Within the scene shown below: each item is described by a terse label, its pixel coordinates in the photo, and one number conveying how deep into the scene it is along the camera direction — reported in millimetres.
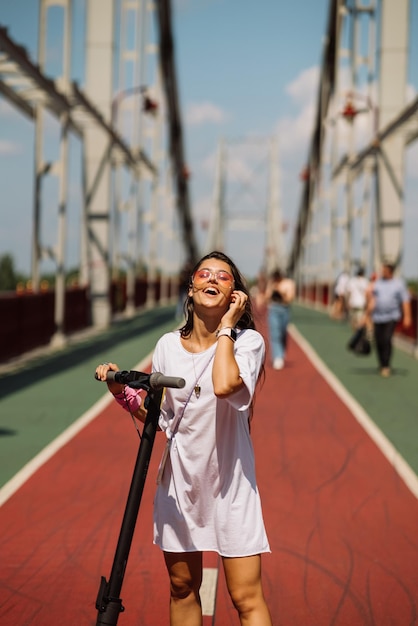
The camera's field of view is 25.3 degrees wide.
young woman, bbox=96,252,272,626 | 3111
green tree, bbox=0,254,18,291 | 62312
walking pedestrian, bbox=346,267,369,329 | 22797
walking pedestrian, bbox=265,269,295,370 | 15781
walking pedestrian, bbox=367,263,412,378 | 14227
